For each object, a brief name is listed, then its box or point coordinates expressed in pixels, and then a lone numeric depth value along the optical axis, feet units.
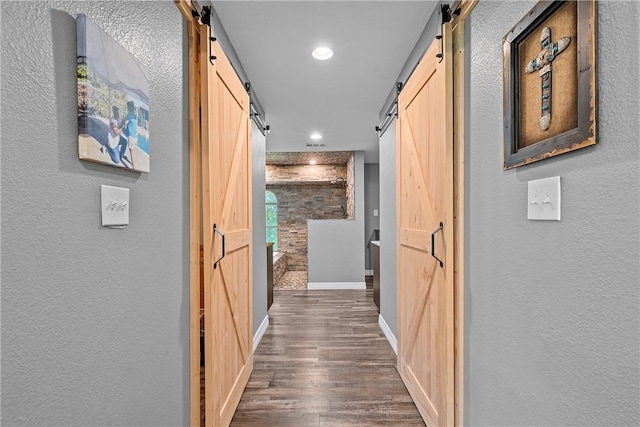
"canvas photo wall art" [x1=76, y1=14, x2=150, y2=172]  2.68
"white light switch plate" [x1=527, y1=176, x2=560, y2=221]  3.00
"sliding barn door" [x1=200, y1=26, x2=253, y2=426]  5.12
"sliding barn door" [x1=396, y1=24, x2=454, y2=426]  5.13
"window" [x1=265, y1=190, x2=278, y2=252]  25.96
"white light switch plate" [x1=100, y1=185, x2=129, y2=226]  2.96
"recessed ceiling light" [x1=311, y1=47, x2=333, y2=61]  7.23
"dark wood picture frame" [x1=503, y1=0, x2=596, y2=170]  2.60
